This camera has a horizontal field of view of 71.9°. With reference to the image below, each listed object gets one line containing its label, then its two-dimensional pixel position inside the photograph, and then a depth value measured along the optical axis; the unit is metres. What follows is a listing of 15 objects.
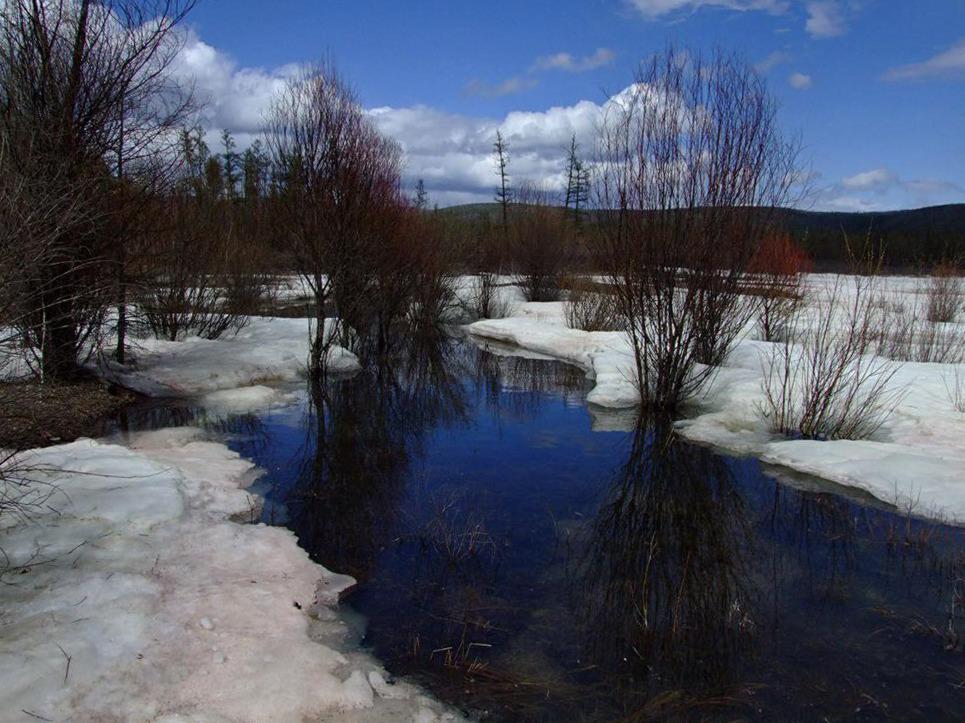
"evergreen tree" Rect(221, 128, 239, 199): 49.47
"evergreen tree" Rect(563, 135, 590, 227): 49.53
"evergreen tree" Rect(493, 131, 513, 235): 49.09
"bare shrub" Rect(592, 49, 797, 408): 8.54
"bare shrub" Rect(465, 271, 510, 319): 22.61
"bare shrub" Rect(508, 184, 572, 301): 24.48
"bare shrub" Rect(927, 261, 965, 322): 15.83
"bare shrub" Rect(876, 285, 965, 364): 12.53
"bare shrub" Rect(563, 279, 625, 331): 17.55
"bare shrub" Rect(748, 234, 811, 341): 11.45
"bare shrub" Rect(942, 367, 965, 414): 8.71
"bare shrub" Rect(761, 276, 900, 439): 8.12
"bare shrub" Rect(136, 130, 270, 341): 13.39
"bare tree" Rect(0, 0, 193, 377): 8.49
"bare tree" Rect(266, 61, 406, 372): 11.50
